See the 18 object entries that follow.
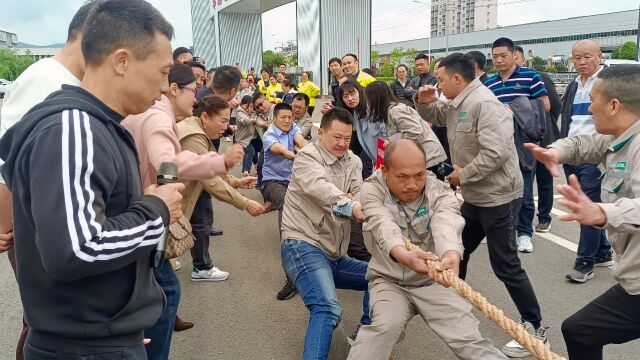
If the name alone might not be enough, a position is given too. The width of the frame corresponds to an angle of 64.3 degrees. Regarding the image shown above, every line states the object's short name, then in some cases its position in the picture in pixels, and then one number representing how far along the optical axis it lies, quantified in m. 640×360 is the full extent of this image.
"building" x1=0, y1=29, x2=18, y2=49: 128.85
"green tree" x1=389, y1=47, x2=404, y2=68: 64.34
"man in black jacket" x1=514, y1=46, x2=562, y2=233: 5.93
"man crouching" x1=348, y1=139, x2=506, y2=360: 2.36
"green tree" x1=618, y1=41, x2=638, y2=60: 52.91
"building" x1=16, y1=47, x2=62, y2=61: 100.75
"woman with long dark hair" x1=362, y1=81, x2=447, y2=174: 4.46
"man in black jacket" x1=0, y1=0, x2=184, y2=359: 1.26
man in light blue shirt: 5.25
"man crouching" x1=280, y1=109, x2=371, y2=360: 2.84
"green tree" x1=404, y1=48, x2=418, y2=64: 63.29
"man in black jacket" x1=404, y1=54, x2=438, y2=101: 8.58
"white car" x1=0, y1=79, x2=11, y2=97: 37.97
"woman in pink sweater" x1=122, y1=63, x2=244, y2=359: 2.22
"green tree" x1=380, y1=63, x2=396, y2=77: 59.24
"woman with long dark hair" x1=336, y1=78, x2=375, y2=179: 5.17
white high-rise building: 124.19
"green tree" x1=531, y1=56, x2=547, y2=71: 65.38
